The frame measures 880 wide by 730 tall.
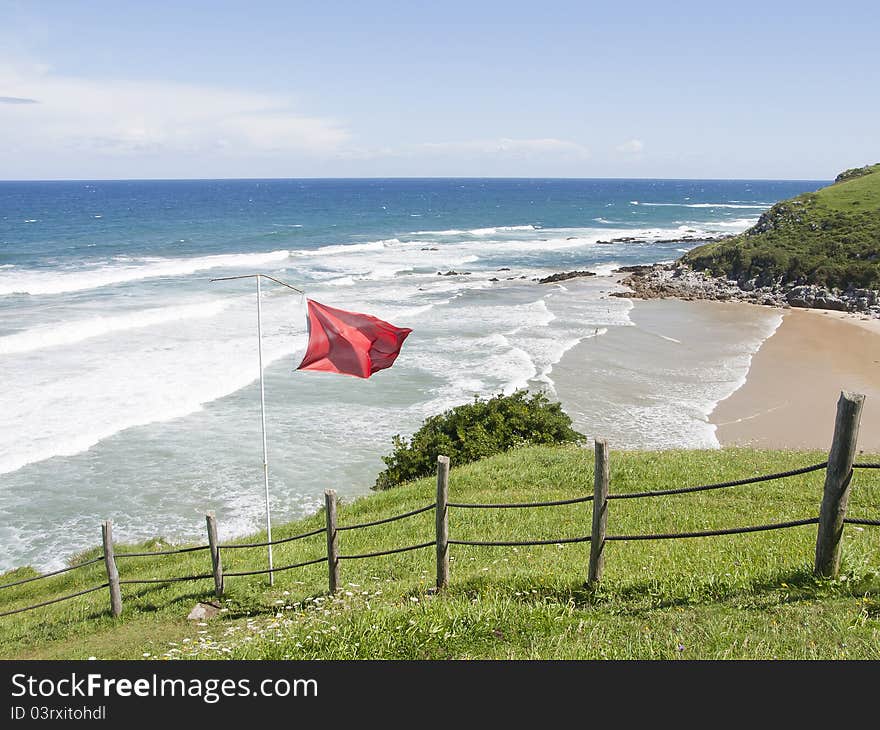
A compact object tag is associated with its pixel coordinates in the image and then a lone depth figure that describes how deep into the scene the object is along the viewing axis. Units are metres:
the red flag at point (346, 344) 10.79
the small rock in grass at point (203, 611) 9.85
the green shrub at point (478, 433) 17.55
